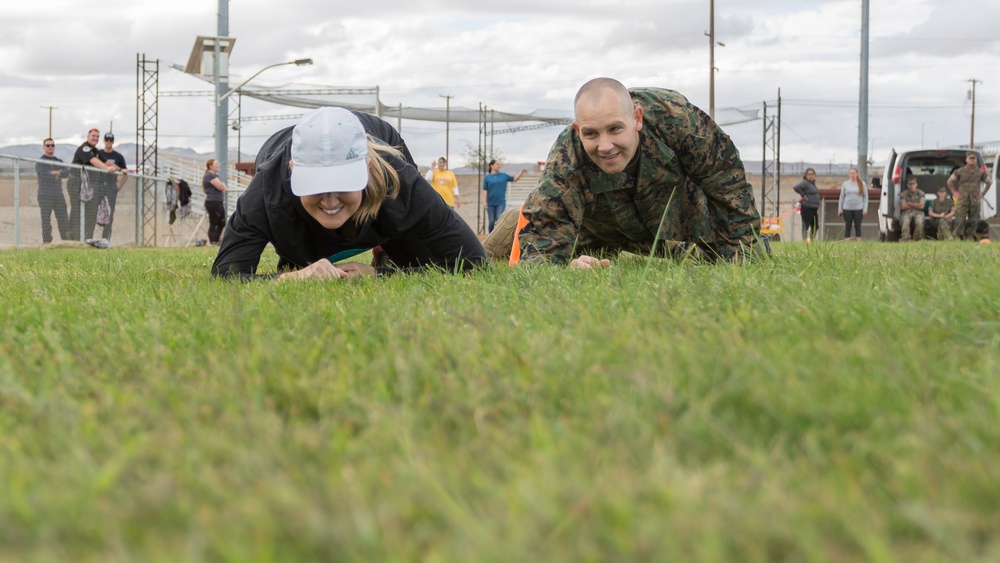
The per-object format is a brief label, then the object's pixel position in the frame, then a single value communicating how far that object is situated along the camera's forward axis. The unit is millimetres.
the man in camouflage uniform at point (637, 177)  4867
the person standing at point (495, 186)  22031
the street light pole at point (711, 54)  42750
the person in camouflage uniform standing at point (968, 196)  18938
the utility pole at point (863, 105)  31281
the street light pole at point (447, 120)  50541
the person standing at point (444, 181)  21781
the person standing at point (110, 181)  16181
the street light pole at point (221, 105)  22453
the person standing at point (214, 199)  19953
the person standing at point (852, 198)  23219
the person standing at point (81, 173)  15539
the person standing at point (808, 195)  22478
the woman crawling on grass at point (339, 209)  4270
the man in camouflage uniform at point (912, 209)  20906
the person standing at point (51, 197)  14922
